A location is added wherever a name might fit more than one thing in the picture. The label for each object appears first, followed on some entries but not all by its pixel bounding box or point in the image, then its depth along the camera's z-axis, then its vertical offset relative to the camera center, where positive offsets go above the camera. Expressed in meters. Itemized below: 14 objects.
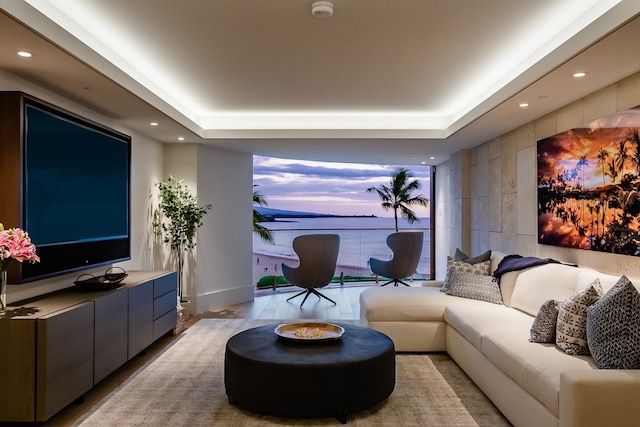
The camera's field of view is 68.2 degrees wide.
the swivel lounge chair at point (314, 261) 6.86 -0.65
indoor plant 5.90 +0.02
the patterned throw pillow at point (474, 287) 4.49 -0.68
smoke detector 2.81 +1.26
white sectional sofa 2.20 -0.85
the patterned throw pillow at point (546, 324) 3.06 -0.70
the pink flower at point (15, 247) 2.77 -0.17
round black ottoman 2.89 -1.01
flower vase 2.88 -0.44
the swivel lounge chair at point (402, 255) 7.73 -0.62
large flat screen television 3.30 +0.21
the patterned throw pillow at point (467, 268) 4.84 -0.53
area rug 3.01 -1.30
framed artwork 3.24 +0.25
